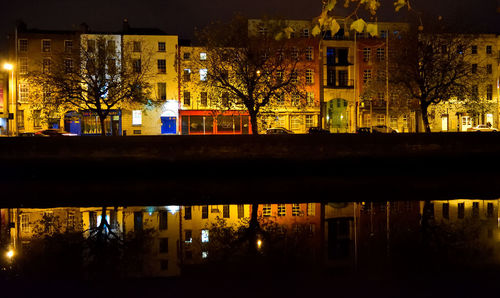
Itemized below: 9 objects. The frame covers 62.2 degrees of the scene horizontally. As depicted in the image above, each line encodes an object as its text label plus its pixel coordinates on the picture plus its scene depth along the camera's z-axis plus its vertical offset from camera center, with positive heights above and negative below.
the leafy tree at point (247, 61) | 31.89 +6.46
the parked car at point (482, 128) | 47.55 +1.60
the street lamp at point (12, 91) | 49.72 +6.53
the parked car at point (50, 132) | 41.97 +1.29
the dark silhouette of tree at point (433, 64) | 36.66 +7.07
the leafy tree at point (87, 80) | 35.53 +5.87
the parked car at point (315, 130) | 45.06 +1.42
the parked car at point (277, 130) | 43.39 +1.39
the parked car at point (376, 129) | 45.72 +1.52
